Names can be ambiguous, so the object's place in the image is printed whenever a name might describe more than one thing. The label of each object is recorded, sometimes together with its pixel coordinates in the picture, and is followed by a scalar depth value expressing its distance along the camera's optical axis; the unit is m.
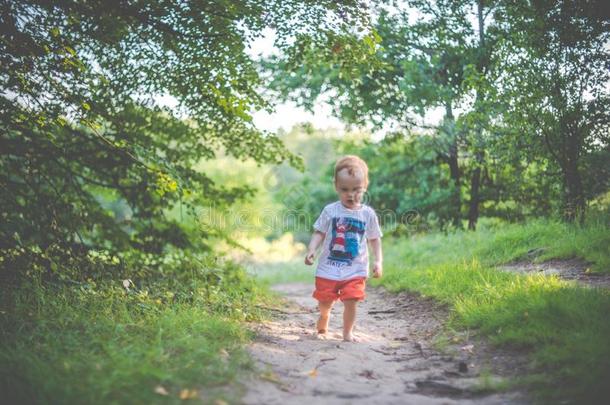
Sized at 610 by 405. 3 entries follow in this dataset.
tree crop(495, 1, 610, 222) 6.82
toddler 4.73
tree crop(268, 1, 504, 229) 8.45
